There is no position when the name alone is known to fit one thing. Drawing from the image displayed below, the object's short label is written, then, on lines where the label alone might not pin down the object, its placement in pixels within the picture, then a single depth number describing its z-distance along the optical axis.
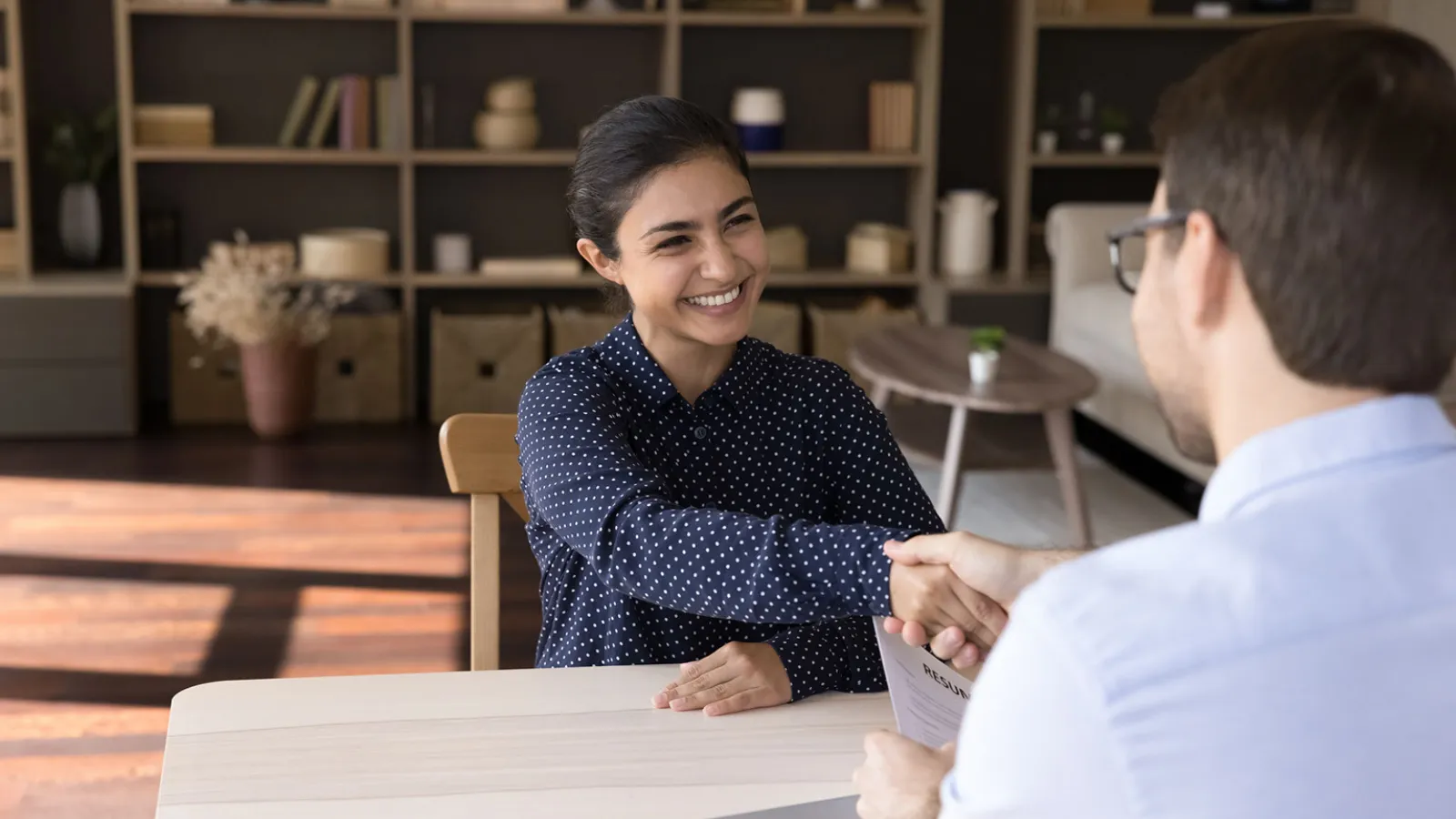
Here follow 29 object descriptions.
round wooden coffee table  3.73
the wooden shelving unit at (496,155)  5.20
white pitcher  5.45
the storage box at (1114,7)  5.46
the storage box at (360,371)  5.21
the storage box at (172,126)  5.09
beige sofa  4.50
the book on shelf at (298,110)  5.20
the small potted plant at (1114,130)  5.55
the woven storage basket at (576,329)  5.23
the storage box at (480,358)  5.21
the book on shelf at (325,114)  5.20
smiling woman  1.48
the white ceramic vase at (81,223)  5.14
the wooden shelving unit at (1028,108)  5.37
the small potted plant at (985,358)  3.86
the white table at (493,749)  1.12
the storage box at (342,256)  5.12
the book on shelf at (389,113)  5.19
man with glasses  0.72
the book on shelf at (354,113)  5.18
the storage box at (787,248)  5.47
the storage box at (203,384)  5.18
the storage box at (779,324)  5.35
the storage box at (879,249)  5.47
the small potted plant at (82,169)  5.09
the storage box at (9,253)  5.05
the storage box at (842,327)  5.33
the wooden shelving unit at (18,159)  4.85
